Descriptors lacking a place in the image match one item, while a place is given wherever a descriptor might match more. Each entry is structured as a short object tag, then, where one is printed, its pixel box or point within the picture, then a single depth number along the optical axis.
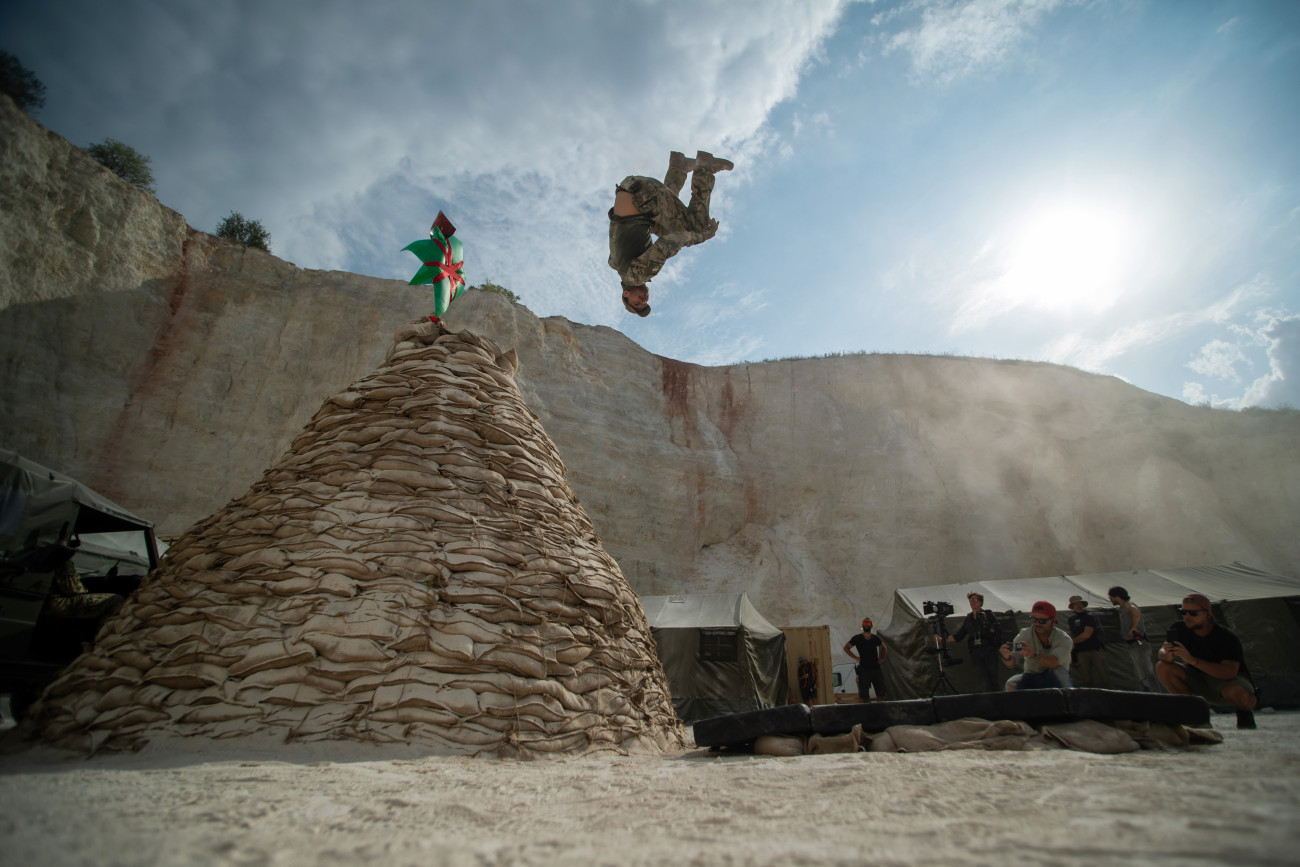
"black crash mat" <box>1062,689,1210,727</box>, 2.68
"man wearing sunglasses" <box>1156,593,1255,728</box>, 3.66
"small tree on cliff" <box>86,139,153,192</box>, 13.96
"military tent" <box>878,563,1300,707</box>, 7.30
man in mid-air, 5.41
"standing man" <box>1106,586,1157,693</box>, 5.20
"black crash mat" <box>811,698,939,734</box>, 3.02
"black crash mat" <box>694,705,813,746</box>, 3.16
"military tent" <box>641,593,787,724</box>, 8.46
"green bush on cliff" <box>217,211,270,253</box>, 15.55
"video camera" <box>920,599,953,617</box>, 6.57
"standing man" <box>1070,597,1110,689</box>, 5.23
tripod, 6.21
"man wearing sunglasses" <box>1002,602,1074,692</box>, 3.86
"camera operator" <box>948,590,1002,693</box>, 5.55
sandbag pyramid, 2.62
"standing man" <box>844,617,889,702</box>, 7.32
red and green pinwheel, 5.25
